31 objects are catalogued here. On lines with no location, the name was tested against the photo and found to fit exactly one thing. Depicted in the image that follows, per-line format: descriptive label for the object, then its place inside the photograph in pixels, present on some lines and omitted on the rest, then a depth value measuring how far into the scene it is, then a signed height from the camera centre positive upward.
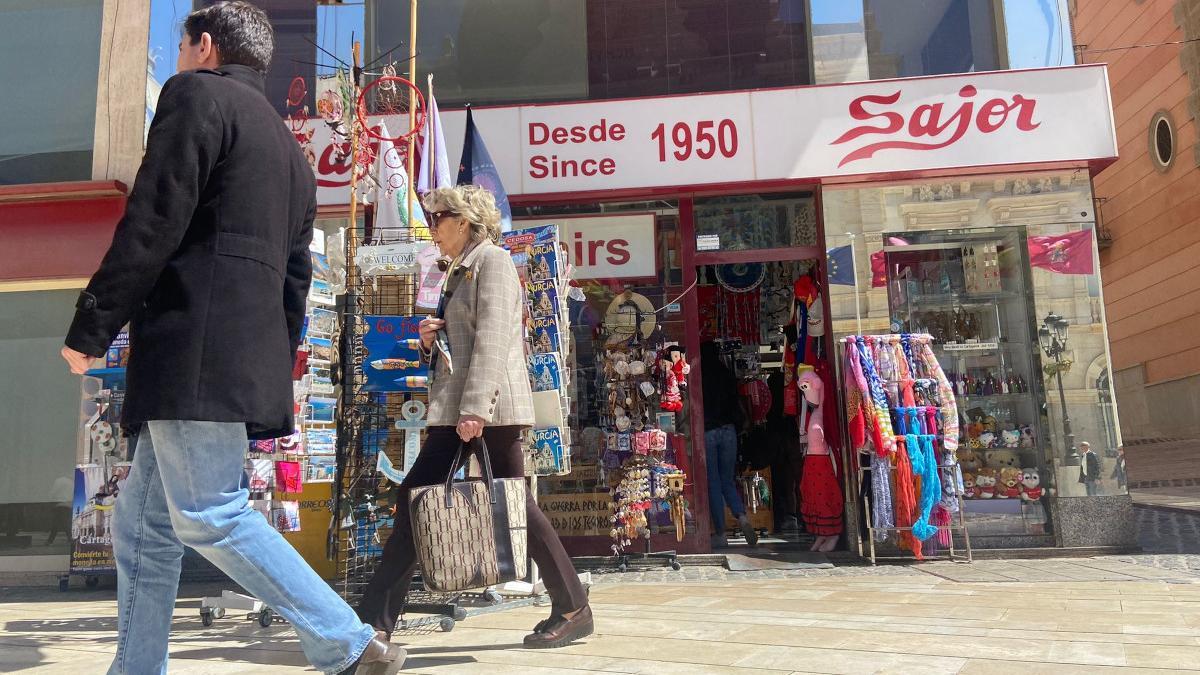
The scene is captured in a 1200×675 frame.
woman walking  3.19 +0.20
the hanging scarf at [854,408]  6.09 +0.26
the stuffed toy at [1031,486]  6.48 -0.38
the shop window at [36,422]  6.74 +0.42
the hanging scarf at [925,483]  5.95 -0.30
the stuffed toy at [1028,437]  6.56 +0.00
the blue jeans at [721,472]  7.02 -0.20
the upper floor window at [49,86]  7.17 +3.36
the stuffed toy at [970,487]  6.57 -0.37
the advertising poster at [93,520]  5.98 -0.35
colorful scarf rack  6.00 +0.05
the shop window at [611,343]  6.59 +0.87
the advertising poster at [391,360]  4.45 +0.52
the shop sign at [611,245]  6.97 +1.71
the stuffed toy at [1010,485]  6.52 -0.37
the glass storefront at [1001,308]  6.43 +1.03
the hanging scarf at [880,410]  5.96 +0.23
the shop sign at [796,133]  6.55 +2.49
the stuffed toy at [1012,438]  6.61 +0.00
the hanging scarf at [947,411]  6.05 +0.21
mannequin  6.60 -0.29
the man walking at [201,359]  2.10 +0.27
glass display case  6.51 +0.71
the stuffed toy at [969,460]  6.66 -0.16
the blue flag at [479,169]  5.75 +2.00
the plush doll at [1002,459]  6.60 -0.17
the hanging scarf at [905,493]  5.98 -0.36
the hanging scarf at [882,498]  6.04 -0.40
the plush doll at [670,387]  6.51 +0.48
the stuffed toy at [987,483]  6.55 -0.34
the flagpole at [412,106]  5.23 +2.28
